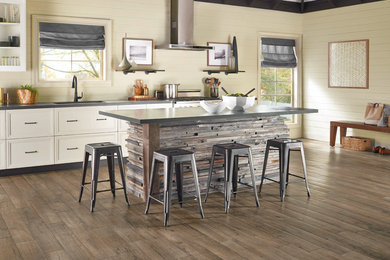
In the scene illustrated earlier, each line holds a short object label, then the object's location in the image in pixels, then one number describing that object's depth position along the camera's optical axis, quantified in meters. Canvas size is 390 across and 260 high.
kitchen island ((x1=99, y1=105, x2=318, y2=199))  4.59
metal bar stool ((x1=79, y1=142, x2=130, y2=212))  4.42
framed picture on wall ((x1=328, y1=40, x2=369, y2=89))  8.23
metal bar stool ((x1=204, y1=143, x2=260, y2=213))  4.41
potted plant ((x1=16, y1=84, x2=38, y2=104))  6.30
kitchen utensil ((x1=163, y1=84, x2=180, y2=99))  7.70
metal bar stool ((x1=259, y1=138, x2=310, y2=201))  4.82
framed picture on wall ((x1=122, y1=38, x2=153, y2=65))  7.43
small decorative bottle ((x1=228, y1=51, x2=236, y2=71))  8.56
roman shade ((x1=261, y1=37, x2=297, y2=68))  9.12
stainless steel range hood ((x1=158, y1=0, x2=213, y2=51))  7.53
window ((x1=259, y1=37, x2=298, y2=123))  9.16
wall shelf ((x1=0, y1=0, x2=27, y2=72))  6.09
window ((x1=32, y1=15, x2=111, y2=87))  6.70
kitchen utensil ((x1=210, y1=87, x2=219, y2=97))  8.32
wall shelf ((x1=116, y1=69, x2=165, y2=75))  7.37
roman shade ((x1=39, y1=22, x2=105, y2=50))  6.73
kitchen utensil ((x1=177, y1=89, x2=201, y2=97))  7.89
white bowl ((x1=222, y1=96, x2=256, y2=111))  5.00
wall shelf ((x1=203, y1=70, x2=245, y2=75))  8.33
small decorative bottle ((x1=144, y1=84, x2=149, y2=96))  7.52
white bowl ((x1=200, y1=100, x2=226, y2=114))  4.77
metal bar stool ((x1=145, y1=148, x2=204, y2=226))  4.01
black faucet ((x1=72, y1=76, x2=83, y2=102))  6.77
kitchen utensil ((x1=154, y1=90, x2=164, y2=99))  7.68
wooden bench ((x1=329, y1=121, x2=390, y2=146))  7.62
